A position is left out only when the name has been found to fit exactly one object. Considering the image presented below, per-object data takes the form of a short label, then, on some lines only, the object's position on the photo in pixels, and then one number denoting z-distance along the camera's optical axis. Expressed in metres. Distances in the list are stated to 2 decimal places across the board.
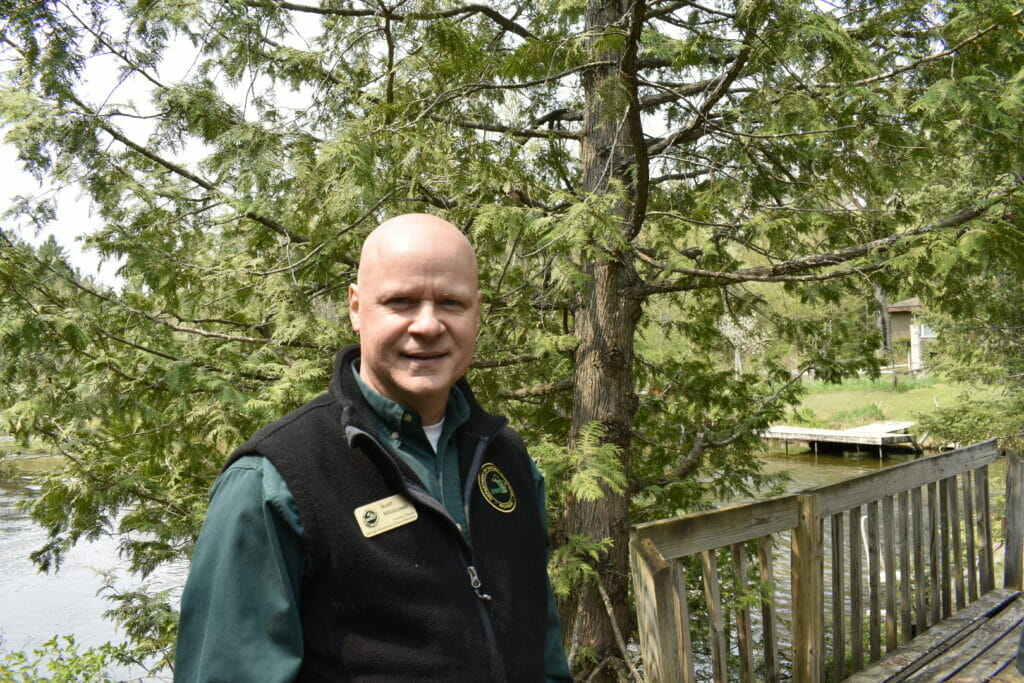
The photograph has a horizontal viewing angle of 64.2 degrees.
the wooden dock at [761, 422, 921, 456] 24.77
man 1.35
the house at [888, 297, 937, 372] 36.19
